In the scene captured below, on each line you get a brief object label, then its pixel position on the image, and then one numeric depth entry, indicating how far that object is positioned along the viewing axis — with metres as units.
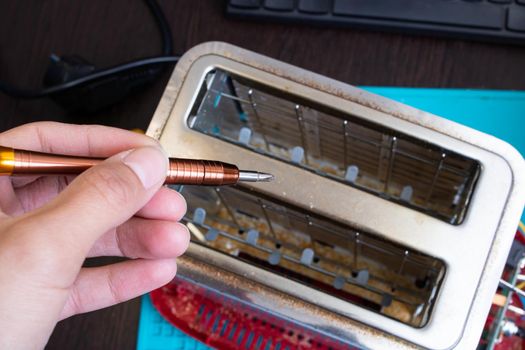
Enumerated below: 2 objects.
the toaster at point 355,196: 0.46
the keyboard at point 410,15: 0.65
